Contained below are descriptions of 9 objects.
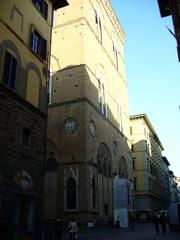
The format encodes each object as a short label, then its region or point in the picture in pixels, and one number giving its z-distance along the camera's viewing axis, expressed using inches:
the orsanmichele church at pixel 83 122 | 758.1
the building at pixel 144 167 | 1523.8
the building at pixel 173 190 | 3037.7
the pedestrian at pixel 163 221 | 660.0
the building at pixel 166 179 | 2354.9
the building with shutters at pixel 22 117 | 382.4
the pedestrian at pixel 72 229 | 485.7
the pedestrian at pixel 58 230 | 451.9
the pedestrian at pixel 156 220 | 650.5
